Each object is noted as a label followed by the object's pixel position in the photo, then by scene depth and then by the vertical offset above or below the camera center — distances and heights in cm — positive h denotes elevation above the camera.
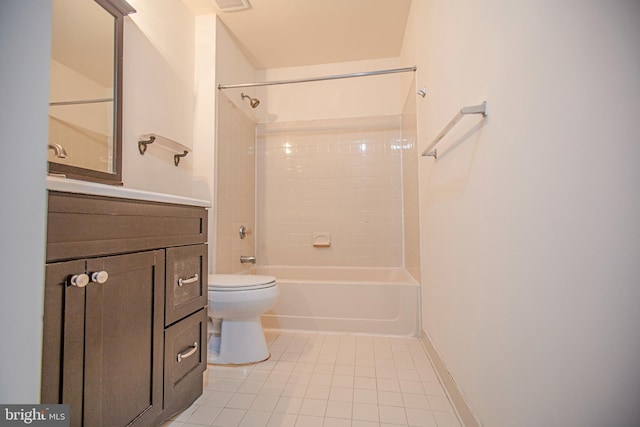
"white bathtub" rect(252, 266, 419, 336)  202 -62
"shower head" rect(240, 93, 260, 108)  245 +107
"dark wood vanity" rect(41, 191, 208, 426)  68 -25
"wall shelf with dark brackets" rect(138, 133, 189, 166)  157 +49
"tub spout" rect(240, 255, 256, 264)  237 -29
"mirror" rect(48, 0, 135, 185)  115 +61
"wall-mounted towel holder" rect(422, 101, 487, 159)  90 +36
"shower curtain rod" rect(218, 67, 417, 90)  200 +111
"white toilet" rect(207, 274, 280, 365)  153 -50
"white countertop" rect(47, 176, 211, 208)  66 +10
